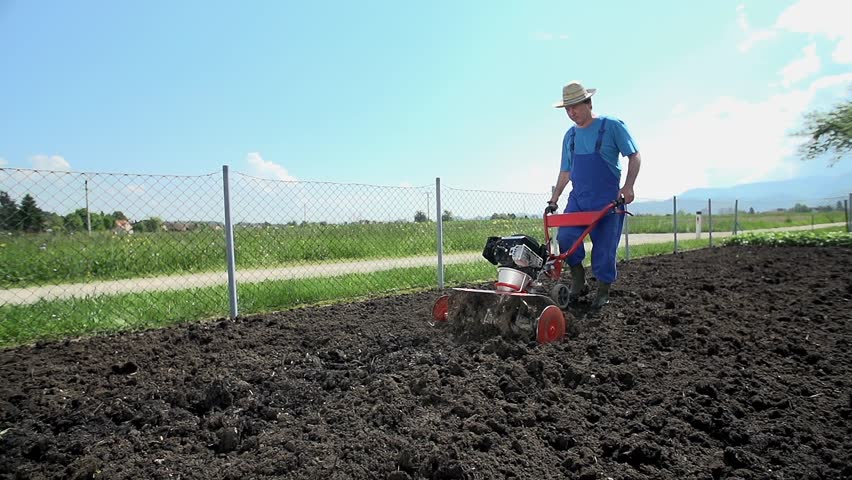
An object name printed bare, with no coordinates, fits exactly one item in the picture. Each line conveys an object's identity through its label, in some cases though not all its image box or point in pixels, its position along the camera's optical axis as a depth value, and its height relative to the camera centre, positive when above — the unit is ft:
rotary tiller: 12.86 -1.99
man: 15.92 +1.66
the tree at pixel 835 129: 60.08 +10.76
